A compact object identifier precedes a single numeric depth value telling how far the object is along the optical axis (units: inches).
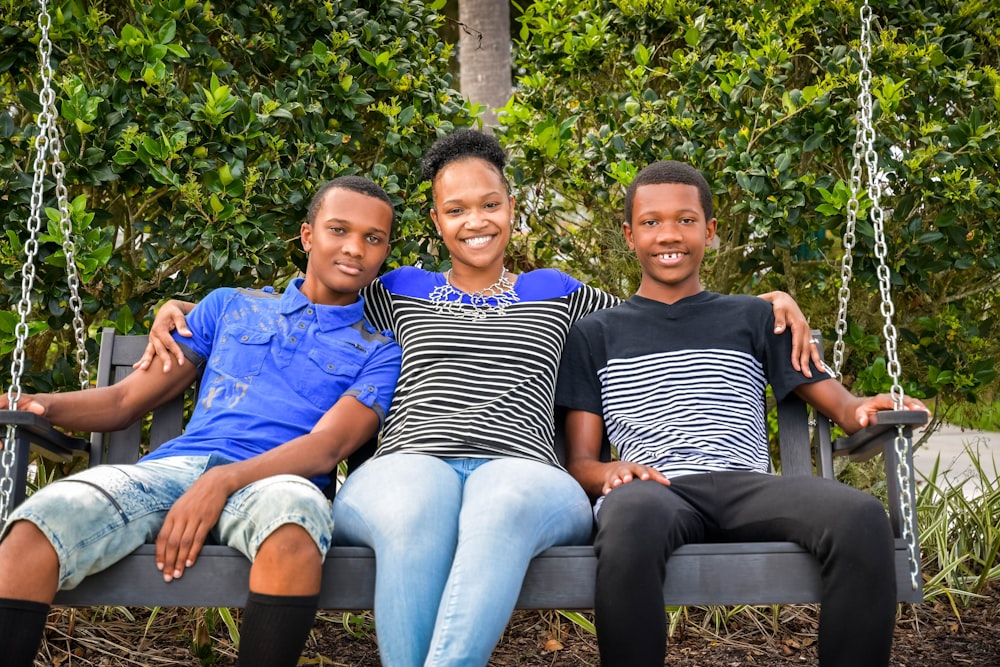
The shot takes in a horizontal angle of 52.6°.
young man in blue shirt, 87.8
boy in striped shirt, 89.7
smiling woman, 89.5
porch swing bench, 92.7
